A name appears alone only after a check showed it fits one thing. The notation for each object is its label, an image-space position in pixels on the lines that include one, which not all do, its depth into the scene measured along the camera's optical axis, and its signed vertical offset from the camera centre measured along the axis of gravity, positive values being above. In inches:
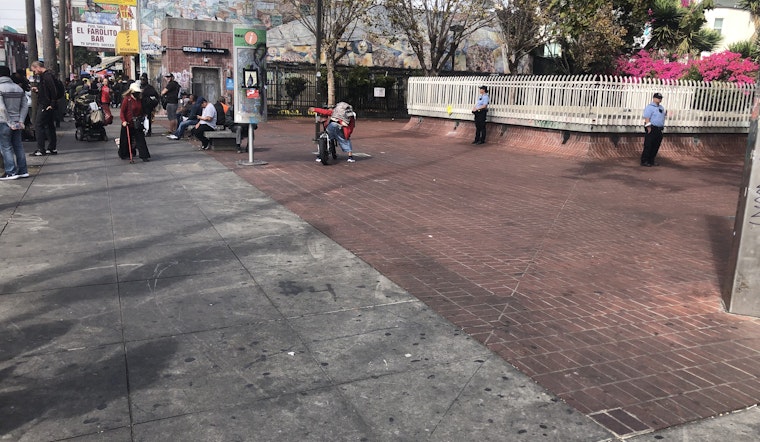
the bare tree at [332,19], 1170.6 +162.2
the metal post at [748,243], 199.8 -42.1
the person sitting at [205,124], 617.3 -24.3
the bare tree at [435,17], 1096.8 +158.8
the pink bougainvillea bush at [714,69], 810.8 +54.5
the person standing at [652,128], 606.2 -17.8
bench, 594.0 -36.9
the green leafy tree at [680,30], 931.3 +120.9
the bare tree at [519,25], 1050.1 +141.1
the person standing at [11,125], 402.0 -19.1
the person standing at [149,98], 658.8 -0.3
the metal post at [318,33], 730.2 +80.7
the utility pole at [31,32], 759.7 +76.0
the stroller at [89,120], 630.5 -22.9
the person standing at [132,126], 486.2 -22.1
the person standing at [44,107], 516.4 -9.1
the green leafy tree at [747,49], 932.0 +93.4
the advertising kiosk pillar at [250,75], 500.1 +20.1
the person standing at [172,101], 762.8 -2.7
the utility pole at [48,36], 849.5 +82.6
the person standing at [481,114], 768.3 -10.0
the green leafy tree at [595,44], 997.2 +110.5
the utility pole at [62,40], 1307.0 +119.5
